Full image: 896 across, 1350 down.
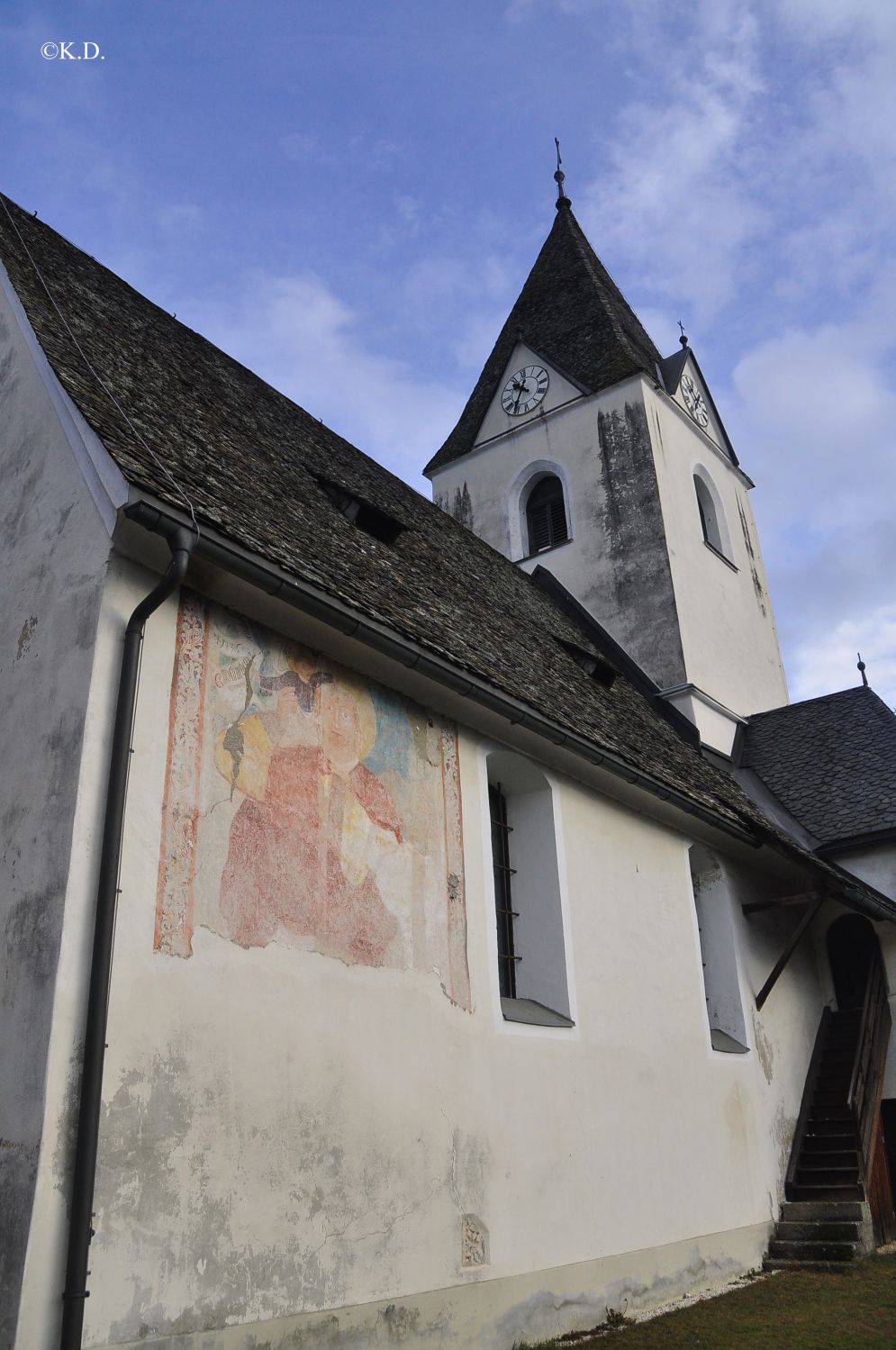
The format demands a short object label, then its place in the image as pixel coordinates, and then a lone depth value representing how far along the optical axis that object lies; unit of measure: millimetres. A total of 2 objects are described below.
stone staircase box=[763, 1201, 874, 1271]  10258
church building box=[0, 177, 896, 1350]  5383
